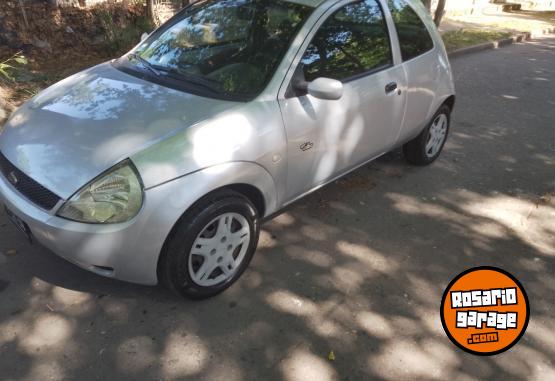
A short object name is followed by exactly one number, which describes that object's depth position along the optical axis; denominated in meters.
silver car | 2.40
